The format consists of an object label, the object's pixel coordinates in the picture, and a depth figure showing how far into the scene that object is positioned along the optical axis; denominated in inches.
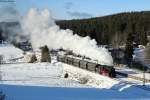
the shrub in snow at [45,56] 3773.9
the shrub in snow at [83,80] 2230.7
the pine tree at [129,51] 3376.0
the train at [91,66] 2185.2
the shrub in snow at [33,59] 4060.5
